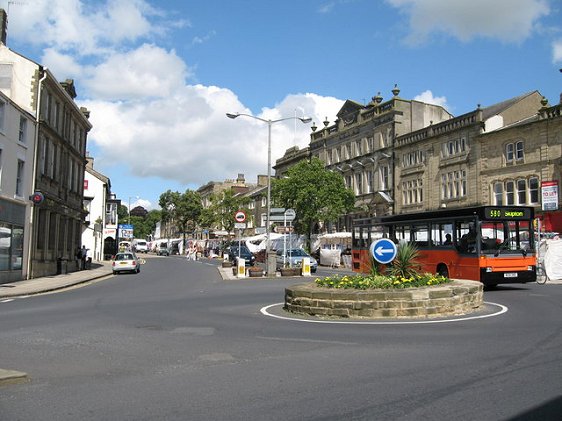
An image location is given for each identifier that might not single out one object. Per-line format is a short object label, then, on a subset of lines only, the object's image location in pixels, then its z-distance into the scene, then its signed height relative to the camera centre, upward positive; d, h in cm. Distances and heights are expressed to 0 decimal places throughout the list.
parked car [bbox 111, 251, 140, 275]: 3625 -15
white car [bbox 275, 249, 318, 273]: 3250 +6
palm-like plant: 1313 -7
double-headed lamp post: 3059 +796
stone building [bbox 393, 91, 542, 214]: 4062 +841
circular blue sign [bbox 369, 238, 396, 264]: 1302 +25
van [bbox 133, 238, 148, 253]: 10482 +290
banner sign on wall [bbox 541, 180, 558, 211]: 2907 +364
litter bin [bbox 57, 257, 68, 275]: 3347 -33
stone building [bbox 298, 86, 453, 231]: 5147 +1242
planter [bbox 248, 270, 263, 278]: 2835 -64
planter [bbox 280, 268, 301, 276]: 2873 -54
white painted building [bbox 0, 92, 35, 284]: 2503 +372
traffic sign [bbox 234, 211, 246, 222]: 2724 +223
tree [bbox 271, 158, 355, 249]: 4878 +624
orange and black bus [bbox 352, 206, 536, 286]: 1798 +60
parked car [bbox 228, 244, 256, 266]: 4082 +46
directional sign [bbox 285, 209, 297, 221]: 2642 +227
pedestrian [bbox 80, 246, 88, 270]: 3924 +27
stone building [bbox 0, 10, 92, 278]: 2869 +672
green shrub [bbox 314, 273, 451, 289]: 1223 -48
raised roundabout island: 1156 -90
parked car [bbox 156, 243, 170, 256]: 9150 +184
